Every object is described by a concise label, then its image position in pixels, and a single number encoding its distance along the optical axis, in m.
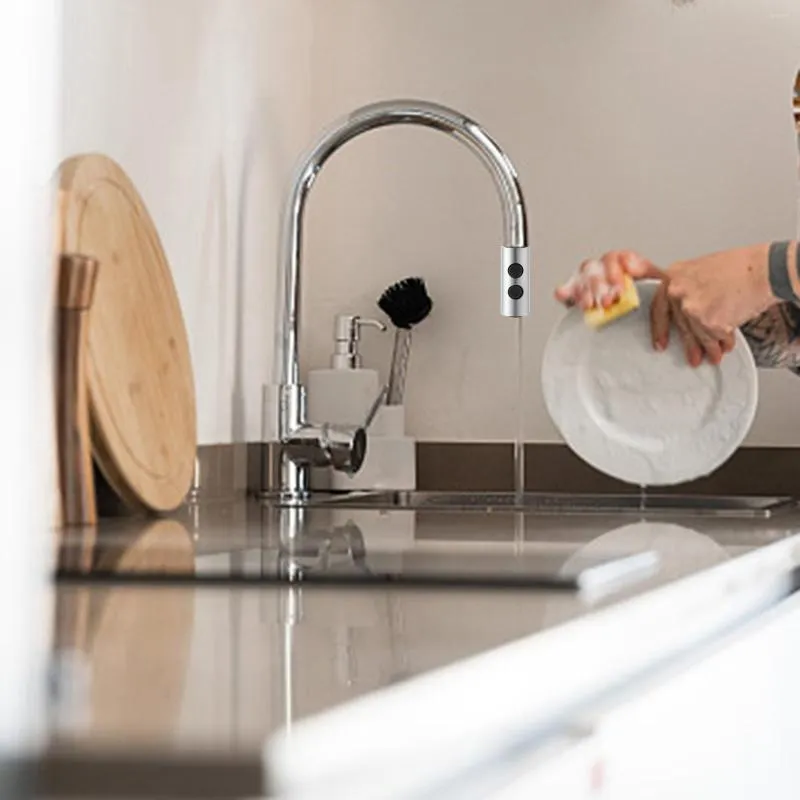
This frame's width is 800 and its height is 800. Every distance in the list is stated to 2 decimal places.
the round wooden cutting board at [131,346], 2.71
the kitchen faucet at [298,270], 3.29
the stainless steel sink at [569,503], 3.13
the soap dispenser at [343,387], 3.56
